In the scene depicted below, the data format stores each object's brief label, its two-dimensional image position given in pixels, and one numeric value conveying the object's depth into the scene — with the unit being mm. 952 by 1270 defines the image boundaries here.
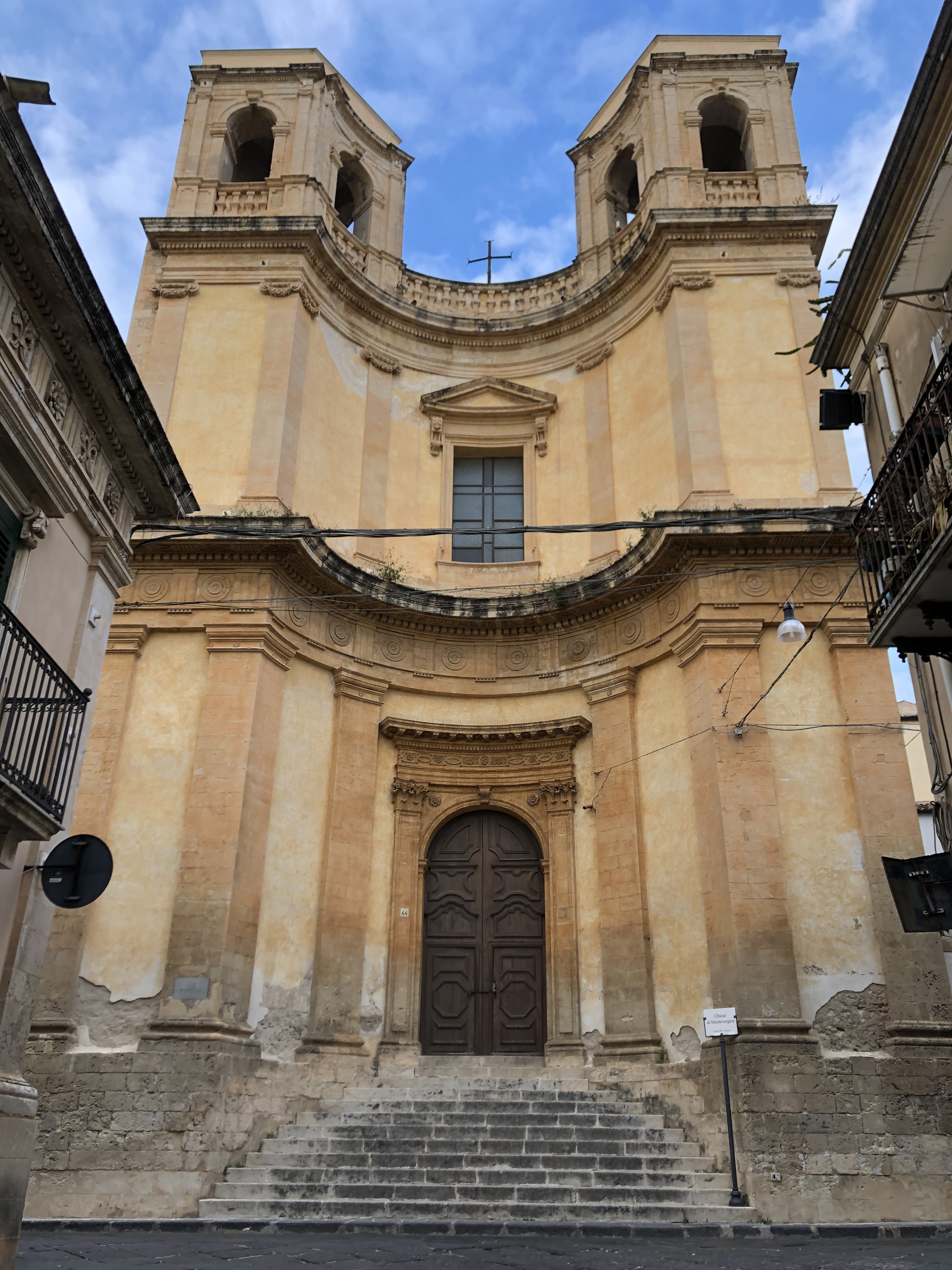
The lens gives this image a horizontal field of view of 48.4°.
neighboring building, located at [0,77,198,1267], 7484
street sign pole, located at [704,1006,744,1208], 11320
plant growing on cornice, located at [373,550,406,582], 16797
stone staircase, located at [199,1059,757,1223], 10633
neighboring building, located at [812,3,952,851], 8258
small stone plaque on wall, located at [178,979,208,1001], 12398
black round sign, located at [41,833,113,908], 7977
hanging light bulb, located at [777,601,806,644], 11445
